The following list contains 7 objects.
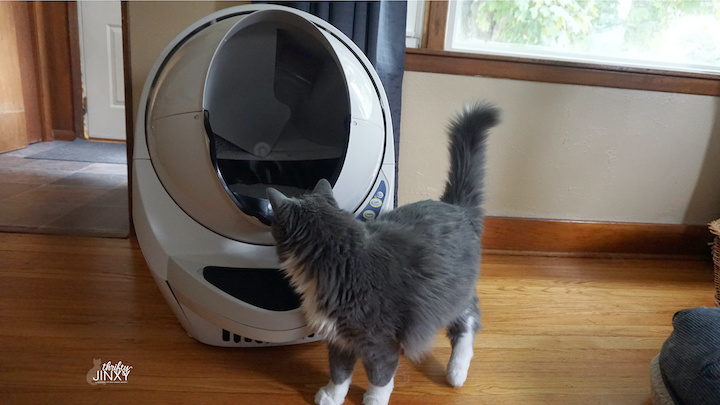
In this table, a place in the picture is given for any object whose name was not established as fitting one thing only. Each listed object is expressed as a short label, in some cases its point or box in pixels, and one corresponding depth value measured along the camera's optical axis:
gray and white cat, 0.77
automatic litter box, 0.92
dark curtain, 1.43
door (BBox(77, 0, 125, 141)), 3.06
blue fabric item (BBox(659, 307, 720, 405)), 0.78
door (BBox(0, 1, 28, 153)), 2.79
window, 1.63
